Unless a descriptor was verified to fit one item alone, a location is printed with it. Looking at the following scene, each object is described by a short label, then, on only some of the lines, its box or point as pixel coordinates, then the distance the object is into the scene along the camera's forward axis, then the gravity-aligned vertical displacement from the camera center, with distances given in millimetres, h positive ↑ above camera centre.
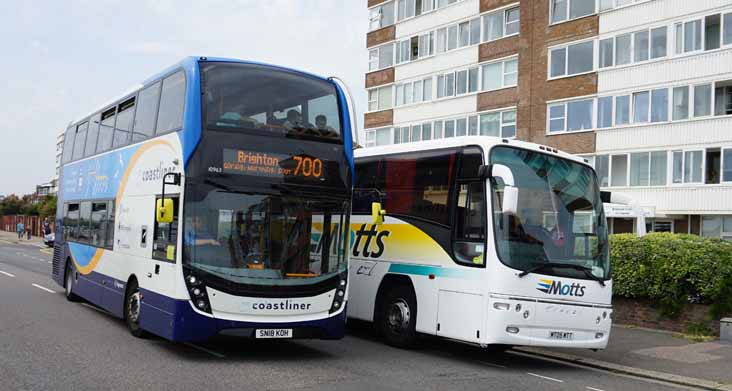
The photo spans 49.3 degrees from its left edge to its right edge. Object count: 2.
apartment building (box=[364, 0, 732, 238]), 29766 +6779
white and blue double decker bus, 10430 +323
